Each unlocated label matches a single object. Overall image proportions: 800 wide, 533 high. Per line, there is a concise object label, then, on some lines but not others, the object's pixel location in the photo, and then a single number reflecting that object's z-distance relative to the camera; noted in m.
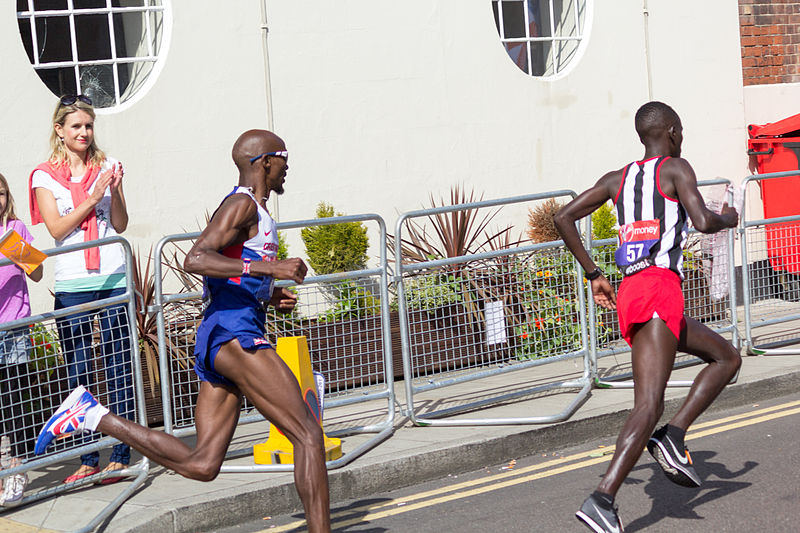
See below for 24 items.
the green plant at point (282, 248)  20.05
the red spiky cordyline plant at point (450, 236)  20.20
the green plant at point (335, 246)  20.50
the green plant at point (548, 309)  16.62
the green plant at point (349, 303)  15.23
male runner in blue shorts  9.77
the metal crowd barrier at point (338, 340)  14.56
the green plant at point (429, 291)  15.79
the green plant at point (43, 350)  12.53
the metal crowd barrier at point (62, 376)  12.12
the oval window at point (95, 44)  19.09
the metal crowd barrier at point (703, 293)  18.42
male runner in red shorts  10.93
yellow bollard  12.97
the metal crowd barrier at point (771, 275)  19.59
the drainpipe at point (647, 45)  25.67
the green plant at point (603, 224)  23.53
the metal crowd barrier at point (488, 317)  15.58
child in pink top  12.02
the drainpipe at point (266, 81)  20.64
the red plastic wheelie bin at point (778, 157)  26.31
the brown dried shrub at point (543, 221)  23.12
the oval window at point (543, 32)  24.91
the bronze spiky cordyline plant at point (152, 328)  14.48
